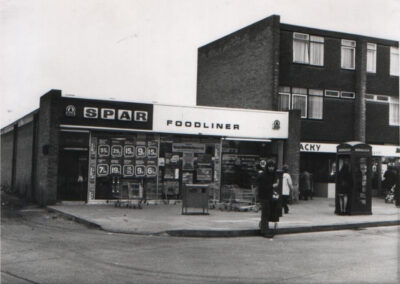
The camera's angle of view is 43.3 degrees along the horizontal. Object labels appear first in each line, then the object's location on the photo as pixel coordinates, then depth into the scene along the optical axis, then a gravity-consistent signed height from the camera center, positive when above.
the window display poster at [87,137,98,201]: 20.50 -0.14
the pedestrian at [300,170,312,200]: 25.88 -0.57
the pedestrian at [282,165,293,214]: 18.33 -0.57
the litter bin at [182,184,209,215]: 16.77 -0.96
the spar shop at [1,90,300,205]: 20.20 +0.88
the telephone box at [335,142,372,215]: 18.02 -0.19
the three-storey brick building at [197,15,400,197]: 28.12 +5.19
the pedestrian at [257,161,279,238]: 13.23 -0.53
